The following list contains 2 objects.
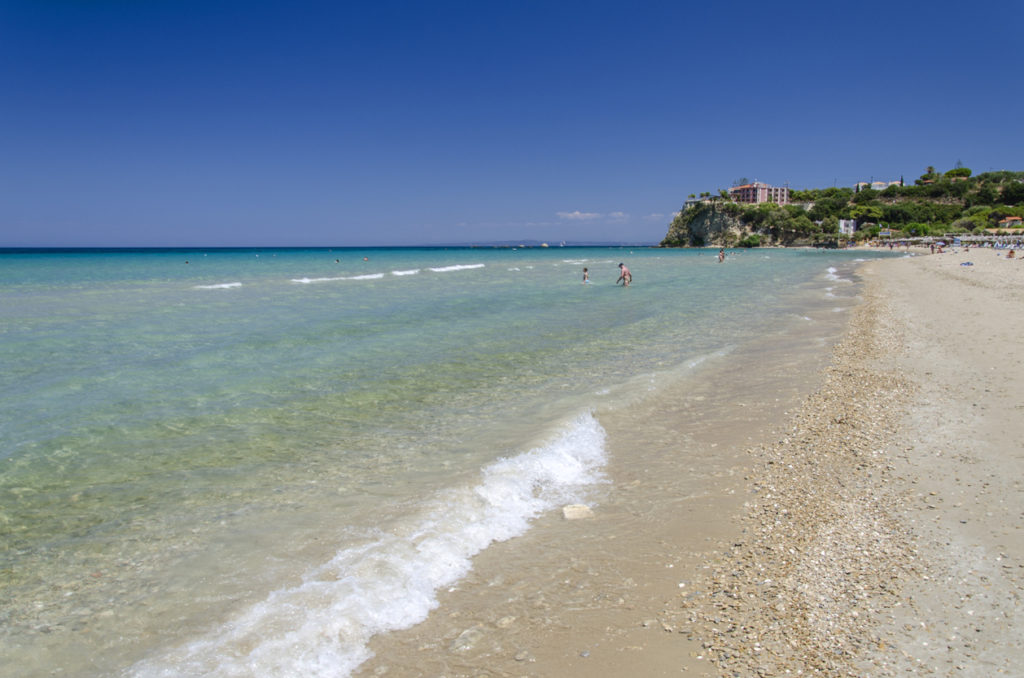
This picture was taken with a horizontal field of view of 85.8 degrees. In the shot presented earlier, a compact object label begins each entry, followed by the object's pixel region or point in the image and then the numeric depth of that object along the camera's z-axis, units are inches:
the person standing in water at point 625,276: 1386.6
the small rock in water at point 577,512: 208.7
